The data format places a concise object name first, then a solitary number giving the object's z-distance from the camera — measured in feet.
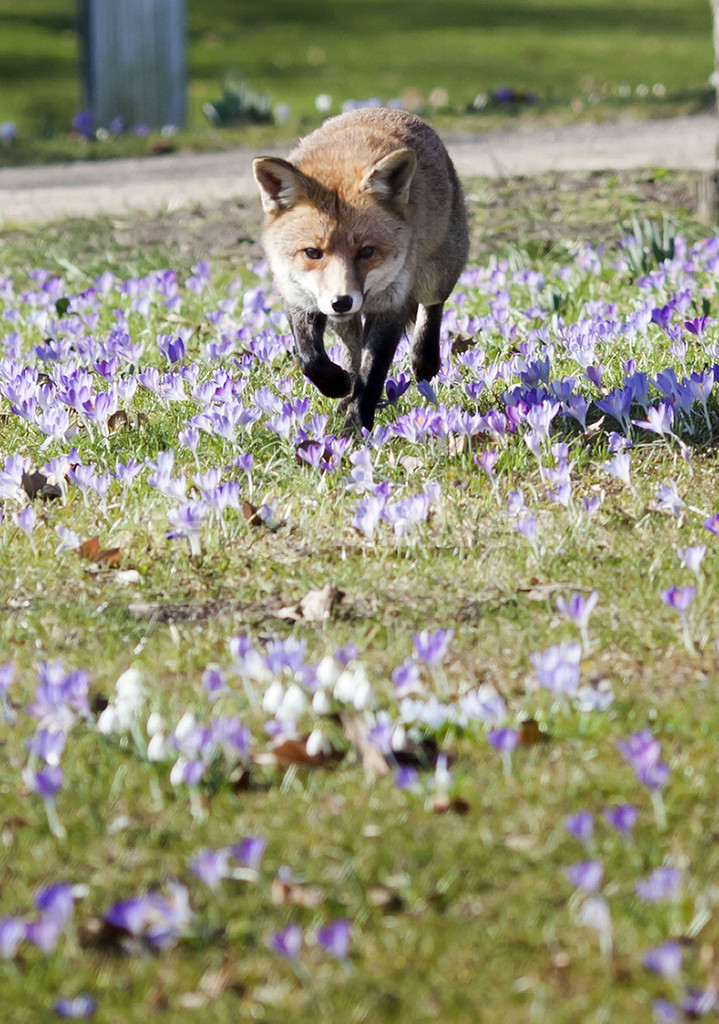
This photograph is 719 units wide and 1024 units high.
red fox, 30.50
